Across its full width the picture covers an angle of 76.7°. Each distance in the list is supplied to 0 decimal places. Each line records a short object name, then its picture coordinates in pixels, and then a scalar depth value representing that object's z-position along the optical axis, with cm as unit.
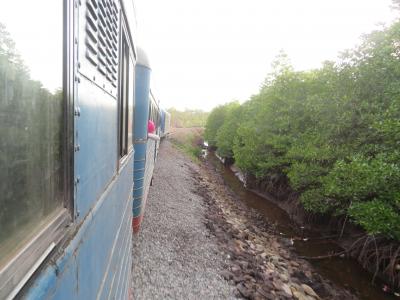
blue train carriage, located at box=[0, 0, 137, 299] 62
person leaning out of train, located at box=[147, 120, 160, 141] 621
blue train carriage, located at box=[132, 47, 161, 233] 494
